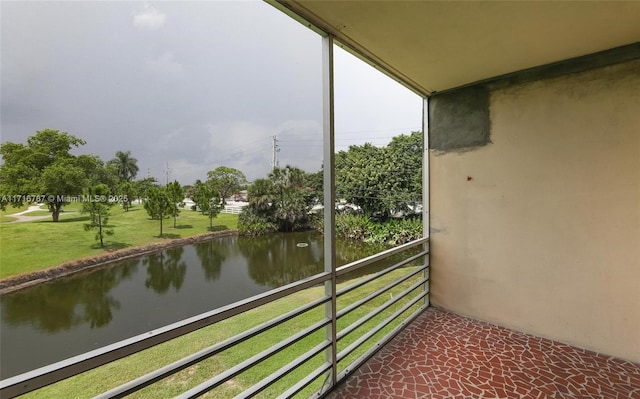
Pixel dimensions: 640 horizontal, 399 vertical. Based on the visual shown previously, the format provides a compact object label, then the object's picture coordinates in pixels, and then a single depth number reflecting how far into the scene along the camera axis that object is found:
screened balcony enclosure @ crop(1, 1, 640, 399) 1.52
